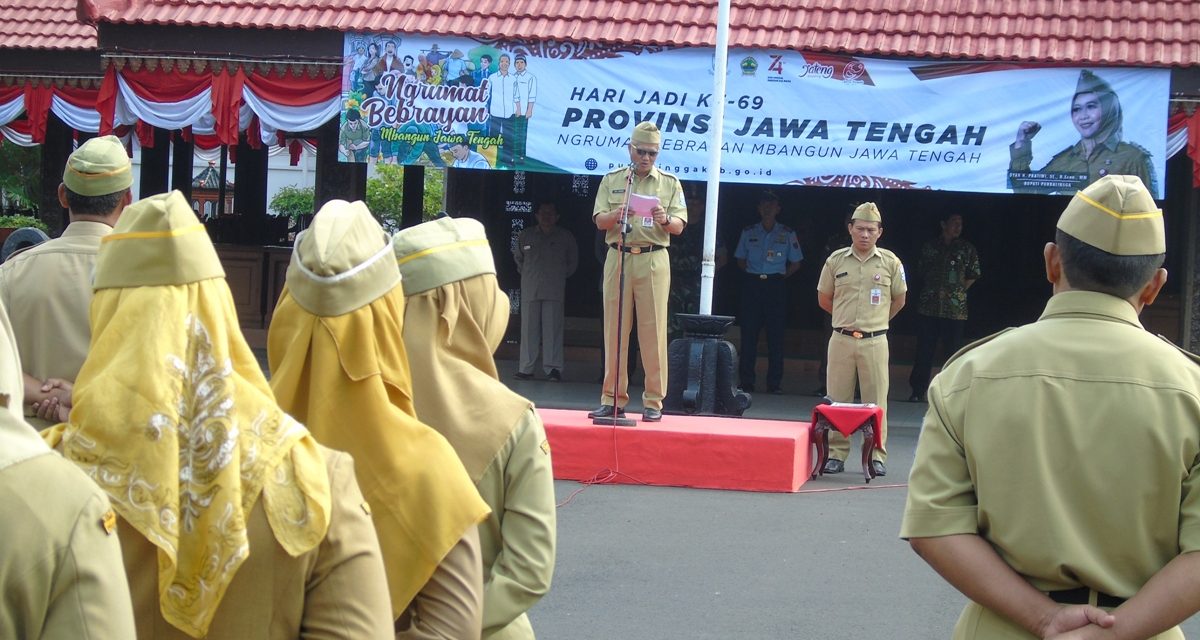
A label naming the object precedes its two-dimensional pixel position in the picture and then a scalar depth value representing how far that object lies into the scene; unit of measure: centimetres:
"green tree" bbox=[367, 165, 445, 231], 3519
